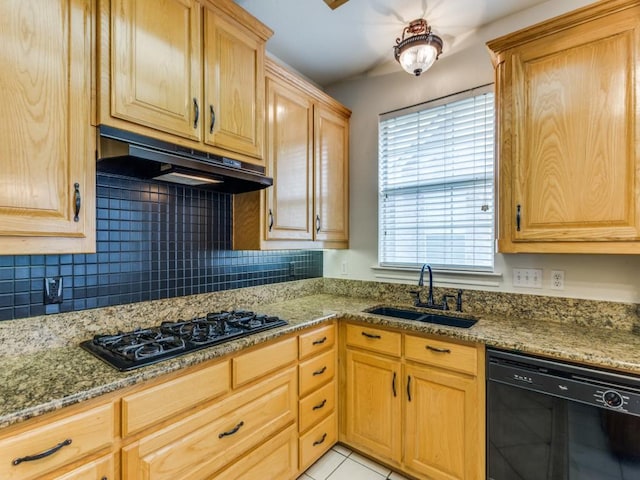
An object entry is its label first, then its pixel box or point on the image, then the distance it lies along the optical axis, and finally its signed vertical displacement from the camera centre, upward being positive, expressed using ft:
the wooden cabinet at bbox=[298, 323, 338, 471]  6.10 -3.08
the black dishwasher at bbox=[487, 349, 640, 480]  4.22 -2.59
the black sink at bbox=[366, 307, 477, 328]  6.65 -1.72
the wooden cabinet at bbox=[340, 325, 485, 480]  5.45 -3.08
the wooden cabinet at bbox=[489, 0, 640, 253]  4.86 +1.74
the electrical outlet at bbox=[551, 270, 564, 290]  6.18 -0.77
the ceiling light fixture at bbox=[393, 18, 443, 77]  6.13 +3.71
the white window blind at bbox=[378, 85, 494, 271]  7.18 +1.37
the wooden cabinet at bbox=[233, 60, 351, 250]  6.72 +1.52
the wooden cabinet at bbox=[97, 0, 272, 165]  4.25 +2.58
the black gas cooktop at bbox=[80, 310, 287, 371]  4.05 -1.44
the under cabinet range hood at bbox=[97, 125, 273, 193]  4.19 +1.13
